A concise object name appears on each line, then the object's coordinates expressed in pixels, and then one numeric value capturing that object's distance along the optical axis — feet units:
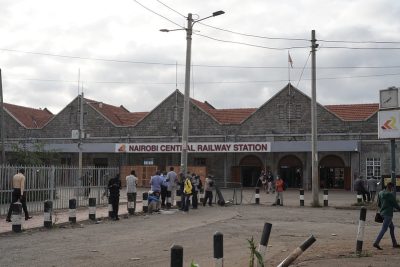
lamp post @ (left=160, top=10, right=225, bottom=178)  82.38
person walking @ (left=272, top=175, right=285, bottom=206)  90.45
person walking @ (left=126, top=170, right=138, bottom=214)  70.54
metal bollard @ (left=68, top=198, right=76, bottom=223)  57.21
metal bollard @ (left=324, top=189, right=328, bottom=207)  88.72
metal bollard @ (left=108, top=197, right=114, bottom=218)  62.90
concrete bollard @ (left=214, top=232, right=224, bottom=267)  22.01
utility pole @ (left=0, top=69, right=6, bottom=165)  88.64
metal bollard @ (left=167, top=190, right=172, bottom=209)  79.51
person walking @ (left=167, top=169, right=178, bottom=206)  81.07
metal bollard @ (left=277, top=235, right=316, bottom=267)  23.24
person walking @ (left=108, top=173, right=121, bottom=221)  62.75
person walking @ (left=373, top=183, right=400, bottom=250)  41.04
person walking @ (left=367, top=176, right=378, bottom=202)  95.09
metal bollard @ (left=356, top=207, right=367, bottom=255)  37.51
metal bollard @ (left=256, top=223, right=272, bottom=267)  24.55
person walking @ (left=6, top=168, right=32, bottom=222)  57.52
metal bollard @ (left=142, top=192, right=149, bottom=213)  73.05
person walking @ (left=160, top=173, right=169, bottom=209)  78.54
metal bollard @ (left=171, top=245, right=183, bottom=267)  17.84
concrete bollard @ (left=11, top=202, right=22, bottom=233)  49.65
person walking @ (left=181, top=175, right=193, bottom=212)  73.46
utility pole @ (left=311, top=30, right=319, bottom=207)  88.94
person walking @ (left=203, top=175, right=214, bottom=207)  86.35
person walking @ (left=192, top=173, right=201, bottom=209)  78.58
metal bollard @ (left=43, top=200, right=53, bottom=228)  53.11
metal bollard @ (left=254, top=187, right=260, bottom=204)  93.38
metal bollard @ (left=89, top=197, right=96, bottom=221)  60.90
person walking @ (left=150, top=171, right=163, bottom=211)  74.46
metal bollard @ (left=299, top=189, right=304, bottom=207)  89.71
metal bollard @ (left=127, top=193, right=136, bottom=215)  69.46
